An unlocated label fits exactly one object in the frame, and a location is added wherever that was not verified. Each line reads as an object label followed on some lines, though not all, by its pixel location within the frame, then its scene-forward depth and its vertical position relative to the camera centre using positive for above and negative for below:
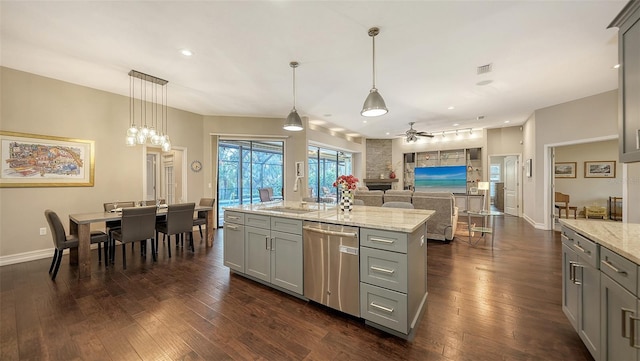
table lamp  5.89 -0.15
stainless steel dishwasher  2.20 -0.82
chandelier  3.98 +1.56
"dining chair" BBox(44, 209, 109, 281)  3.24 -0.84
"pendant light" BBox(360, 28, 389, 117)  2.66 +0.82
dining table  3.29 -0.78
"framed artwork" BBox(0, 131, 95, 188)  3.84 +0.33
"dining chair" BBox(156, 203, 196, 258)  4.11 -0.71
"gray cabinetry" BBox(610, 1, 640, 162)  1.78 +0.77
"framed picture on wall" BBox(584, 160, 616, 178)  7.10 +0.33
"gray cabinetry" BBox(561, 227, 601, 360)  1.57 -0.78
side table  4.41 -0.91
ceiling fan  7.42 +1.44
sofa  4.78 -0.63
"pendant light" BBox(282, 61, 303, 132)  3.62 +0.89
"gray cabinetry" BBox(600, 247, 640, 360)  1.21 -0.69
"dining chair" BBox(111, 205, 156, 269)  3.57 -0.70
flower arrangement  2.84 -0.03
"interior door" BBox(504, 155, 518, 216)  8.41 -0.18
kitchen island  1.99 -0.76
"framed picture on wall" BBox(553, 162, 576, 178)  7.64 +0.32
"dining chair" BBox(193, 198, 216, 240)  4.87 -0.75
